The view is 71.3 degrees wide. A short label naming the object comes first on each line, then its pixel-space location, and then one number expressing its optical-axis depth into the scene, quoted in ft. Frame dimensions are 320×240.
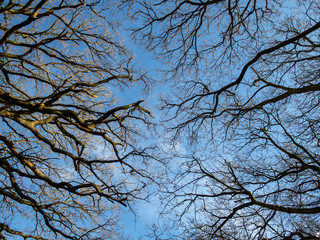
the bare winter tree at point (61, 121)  15.28
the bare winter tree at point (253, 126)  16.80
